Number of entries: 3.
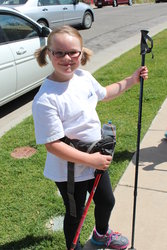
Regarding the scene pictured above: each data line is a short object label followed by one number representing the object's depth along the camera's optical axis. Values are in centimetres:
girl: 186
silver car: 1066
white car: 511
